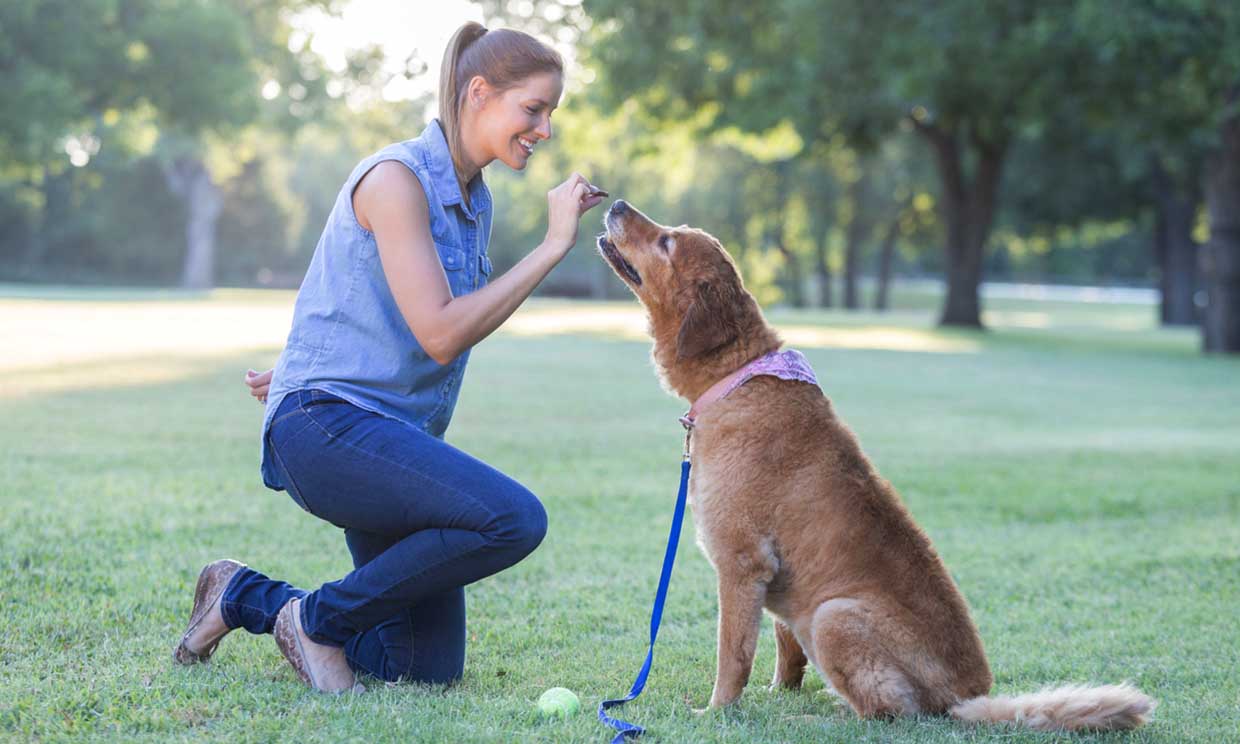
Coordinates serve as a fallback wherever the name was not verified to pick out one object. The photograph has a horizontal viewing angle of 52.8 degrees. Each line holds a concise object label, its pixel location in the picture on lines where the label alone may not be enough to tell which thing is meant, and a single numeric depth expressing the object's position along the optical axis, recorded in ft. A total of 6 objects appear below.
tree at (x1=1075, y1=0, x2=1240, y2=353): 69.26
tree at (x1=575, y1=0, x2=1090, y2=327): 80.94
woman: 13.28
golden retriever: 13.12
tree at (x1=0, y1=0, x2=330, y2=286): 117.39
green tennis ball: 13.15
